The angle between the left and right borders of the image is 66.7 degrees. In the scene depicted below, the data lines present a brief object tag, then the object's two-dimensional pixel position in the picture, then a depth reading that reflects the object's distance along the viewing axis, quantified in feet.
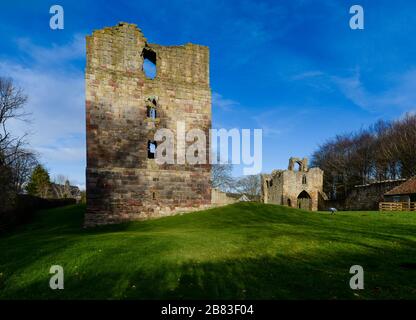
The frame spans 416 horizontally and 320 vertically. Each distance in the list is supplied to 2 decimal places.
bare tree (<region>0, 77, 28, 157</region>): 101.96
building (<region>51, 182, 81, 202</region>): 258.90
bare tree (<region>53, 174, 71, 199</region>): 262.71
